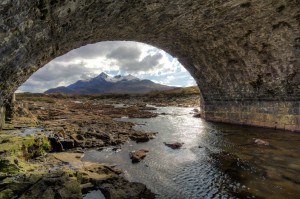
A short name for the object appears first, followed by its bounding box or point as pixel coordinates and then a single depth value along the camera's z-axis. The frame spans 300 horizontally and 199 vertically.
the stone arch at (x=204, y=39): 4.31
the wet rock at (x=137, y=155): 7.02
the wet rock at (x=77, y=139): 8.60
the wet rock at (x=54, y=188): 3.98
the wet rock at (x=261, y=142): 8.66
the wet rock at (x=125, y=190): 4.62
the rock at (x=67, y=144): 8.11
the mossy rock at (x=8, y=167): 4.70
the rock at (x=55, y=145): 7.63
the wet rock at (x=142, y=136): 9.76
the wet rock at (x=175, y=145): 8.69
